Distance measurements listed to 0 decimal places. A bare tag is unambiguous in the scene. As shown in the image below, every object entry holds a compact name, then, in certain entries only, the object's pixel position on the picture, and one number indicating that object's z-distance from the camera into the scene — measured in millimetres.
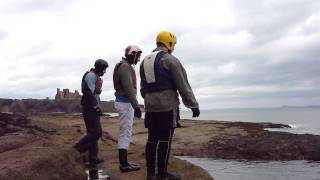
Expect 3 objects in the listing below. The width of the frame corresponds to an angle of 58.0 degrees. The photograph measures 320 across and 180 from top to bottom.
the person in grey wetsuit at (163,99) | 5032
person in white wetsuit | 5753
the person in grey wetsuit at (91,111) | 5938
